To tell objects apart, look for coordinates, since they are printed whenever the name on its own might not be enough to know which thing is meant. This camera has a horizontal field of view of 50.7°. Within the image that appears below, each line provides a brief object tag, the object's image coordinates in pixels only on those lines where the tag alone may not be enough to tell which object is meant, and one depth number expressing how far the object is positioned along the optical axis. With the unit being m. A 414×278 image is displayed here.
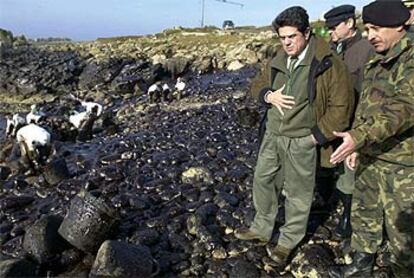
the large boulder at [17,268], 4.30
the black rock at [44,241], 5.08
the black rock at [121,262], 4.43
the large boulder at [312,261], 4.61
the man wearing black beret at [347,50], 4.93
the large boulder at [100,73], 33.25
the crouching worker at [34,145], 9.76
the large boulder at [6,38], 62.09
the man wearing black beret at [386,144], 3.41
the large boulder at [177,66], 31.11
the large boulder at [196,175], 7.65
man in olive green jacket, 4.10
